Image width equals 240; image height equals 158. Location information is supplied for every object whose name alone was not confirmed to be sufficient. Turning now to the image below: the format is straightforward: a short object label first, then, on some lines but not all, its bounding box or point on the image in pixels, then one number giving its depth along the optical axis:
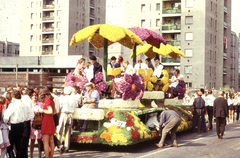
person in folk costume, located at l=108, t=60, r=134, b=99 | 15.84
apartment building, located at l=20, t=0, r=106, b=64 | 80.88
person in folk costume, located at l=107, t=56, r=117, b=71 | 19.08
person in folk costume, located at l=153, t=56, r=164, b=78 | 20.20
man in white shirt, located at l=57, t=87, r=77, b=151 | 13.18
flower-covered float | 13.52
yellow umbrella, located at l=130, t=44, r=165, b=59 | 22.77
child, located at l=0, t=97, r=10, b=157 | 10.58
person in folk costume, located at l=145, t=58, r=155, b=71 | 21.11
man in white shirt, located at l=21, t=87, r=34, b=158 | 11.07
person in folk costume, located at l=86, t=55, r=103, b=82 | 15.72
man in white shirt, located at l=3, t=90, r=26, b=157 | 10.71
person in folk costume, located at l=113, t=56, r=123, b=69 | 18.80
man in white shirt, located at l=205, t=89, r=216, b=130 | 22.89
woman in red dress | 11.20
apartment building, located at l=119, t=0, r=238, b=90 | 64.12
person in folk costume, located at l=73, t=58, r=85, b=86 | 17.09
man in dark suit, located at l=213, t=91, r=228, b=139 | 18.06
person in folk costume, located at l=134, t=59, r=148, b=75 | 19.30
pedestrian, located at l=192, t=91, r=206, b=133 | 20.77
